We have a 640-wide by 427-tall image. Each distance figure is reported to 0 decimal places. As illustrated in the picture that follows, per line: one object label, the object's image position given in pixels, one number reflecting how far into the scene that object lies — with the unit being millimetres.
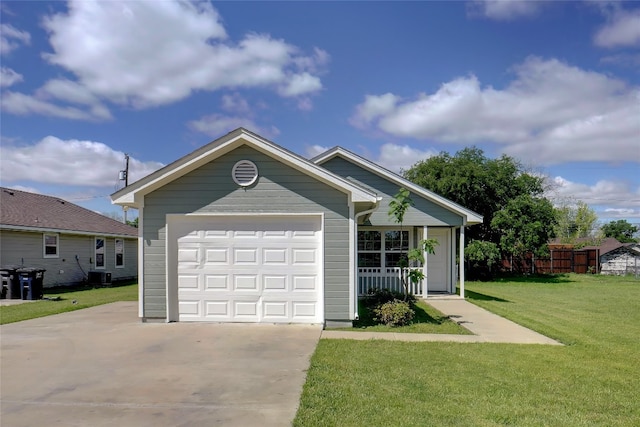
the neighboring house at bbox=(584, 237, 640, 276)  28672
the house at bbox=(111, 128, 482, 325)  8719
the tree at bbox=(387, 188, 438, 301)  9308
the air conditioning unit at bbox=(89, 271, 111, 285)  19398
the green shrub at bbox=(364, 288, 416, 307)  10312
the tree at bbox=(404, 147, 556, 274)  23047
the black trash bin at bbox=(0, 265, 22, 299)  13648
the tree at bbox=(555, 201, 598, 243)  52344
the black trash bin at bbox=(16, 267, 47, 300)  13578
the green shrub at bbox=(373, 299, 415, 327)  8922
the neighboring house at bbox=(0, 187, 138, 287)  16438
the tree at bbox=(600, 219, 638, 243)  71812
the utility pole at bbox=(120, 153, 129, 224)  29159
